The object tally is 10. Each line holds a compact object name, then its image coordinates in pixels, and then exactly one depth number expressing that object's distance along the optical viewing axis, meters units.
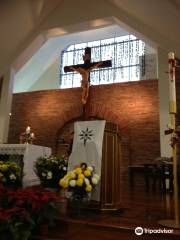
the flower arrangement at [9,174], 3.24
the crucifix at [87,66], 4.30
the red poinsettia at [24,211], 2.06
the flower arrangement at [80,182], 2.66
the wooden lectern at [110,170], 2.89
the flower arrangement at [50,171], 3.41
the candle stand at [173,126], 2.27
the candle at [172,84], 2.47
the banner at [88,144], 2.91
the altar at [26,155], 3.83
